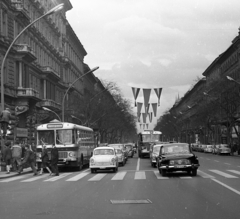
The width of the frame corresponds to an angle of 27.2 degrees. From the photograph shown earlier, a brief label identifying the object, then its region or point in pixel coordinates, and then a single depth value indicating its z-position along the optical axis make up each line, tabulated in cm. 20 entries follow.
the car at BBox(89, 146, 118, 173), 2778
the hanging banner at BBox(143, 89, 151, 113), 4716
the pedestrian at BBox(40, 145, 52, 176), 2712
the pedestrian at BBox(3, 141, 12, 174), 2789
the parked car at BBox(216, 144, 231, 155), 6664
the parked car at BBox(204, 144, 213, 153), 7836
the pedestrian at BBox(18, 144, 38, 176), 2657
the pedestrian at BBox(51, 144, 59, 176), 2602
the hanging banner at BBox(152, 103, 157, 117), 6362
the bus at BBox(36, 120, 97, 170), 2995
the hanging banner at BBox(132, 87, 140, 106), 4794
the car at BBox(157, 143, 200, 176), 2227
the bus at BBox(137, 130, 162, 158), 5647
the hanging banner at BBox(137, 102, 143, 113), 6544
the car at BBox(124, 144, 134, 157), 5844
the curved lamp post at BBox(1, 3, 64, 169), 2505
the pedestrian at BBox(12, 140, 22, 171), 2841
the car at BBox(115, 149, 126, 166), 3603
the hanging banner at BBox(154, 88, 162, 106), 4625
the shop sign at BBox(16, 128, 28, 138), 4738
